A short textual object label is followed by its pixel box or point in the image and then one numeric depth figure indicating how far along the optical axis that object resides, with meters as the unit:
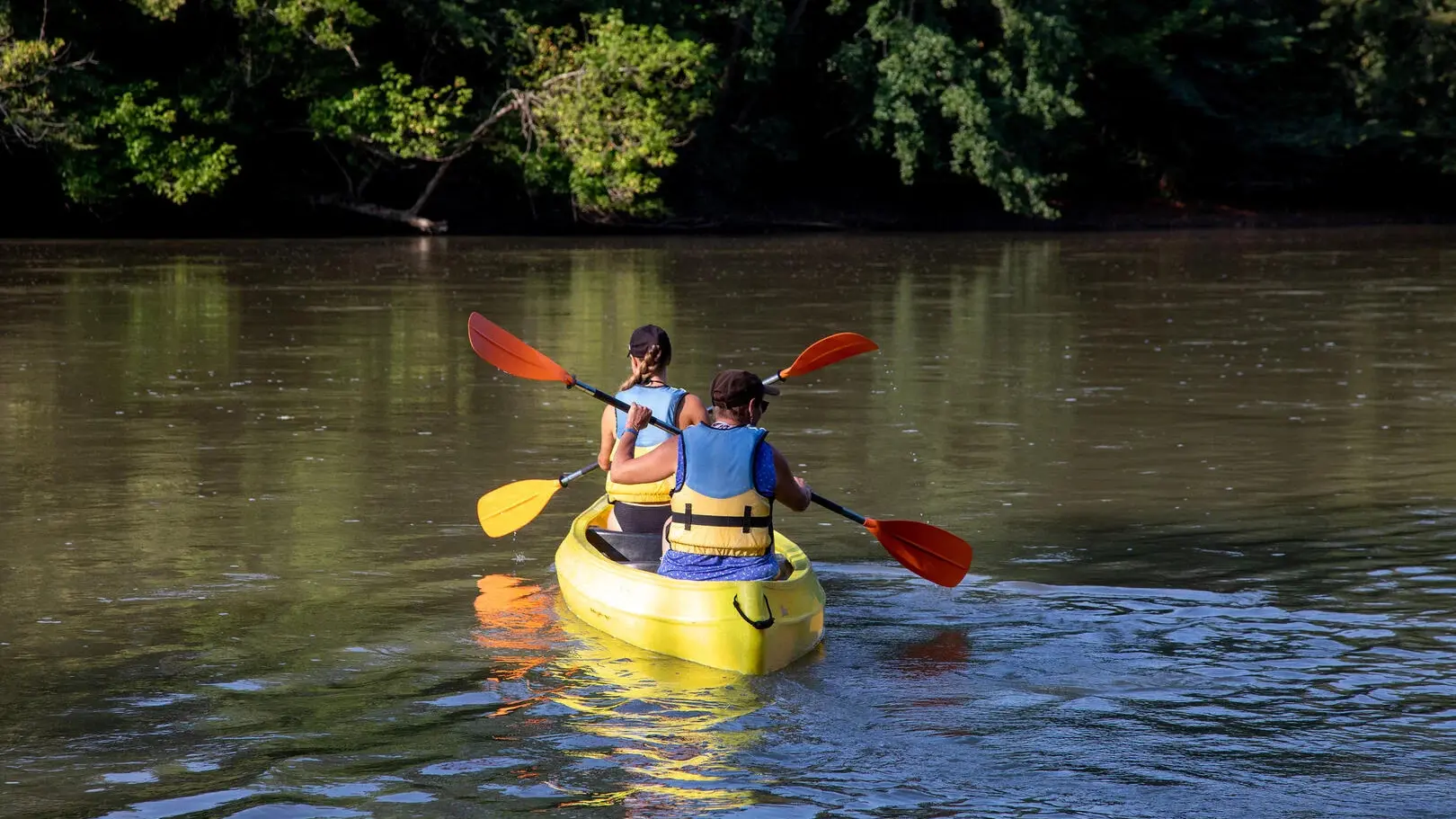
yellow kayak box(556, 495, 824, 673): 13.83
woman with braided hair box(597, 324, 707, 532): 16.39
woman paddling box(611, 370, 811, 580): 14.23
